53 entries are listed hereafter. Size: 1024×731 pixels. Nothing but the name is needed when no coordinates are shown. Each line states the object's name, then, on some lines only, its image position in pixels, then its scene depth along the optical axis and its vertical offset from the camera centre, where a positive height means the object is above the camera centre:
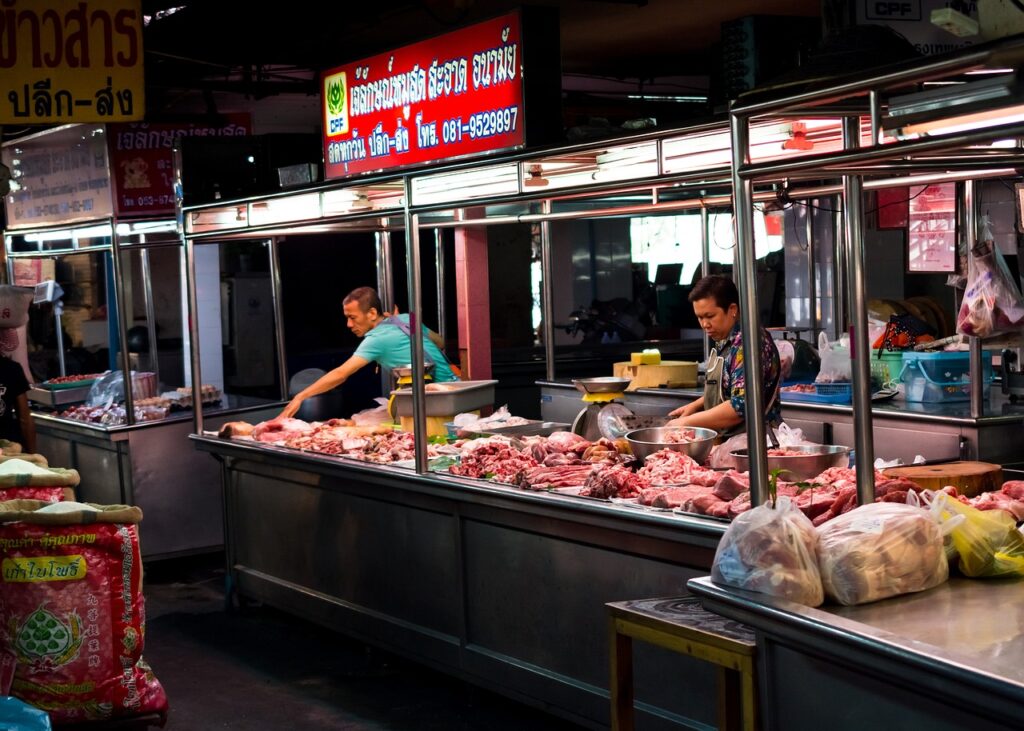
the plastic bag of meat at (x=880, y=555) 3.46 -0.79
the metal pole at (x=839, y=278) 8.77 -0.08
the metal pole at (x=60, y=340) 12.71 -0.41
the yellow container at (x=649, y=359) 9.51 -0.62
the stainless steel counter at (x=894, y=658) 2.88 -0.94
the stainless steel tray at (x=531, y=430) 7.09 -0.83
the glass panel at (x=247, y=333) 15.72 -0.51
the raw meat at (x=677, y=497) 4.87 -0.86
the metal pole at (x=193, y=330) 7.98 -0.22
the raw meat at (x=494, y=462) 5.96 -0.87
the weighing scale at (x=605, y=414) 6.49 -0.70
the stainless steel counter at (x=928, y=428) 6.85 -0.92
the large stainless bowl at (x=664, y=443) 5.73 -0.76
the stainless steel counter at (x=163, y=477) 9.16 -1.31
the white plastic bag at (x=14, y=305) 8.09 -0.02
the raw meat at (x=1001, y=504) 4.29 -0.83
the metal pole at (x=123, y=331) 8.95 -0.23
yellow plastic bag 3.66 -0.81
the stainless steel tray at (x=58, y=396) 10.81 -0.81
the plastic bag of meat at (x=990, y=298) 6.22 -0.18
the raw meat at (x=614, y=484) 5.25 -0.86
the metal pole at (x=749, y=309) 3.74 -0.11
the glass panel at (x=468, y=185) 5.55 +0.44
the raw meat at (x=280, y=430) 7.86 -0.86
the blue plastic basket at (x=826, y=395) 7.82 -0.78
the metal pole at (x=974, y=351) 6.78 -0.48
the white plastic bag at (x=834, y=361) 7.98 -0.59
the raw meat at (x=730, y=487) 4.82 -0.81
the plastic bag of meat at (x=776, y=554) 3.46 -0.78
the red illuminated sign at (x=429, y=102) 6.30 +0.98
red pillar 10.48 -0.16
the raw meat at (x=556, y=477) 5.61 -0.88
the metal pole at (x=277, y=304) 9.73 -0.10
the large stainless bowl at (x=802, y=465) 5.07 -0.78
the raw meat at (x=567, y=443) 6.23 -0.80
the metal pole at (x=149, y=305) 10.72 -0.07
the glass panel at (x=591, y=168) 4.82 +0.44
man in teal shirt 8.03 -0.38
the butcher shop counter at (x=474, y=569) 4.93 -1.37
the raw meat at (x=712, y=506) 4.64 -0.86
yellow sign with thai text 7.28 +1.36
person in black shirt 8.09 -0.66
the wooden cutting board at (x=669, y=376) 9.45 -0.75
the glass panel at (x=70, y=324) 12.94 -0.29
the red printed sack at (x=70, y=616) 4.87 -1.21
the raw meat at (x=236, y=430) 8.06 -0.86
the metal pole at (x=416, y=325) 6.08 -0.19
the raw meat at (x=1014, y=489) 4.54 -0.82
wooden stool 3.56 -1.05
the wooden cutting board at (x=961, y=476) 4.93 -0.83
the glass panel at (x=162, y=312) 15.77 -0.21
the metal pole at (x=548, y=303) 9.80 -0.19
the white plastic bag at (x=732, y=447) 5.53 -0.78
